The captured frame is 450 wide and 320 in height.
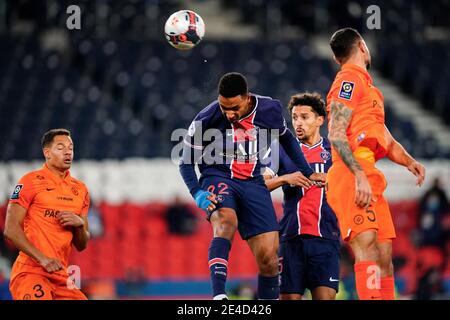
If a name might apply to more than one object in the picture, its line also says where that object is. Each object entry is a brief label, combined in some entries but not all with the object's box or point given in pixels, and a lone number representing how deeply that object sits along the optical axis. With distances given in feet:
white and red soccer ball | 60.08
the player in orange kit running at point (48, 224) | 53.88
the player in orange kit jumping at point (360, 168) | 50.78
